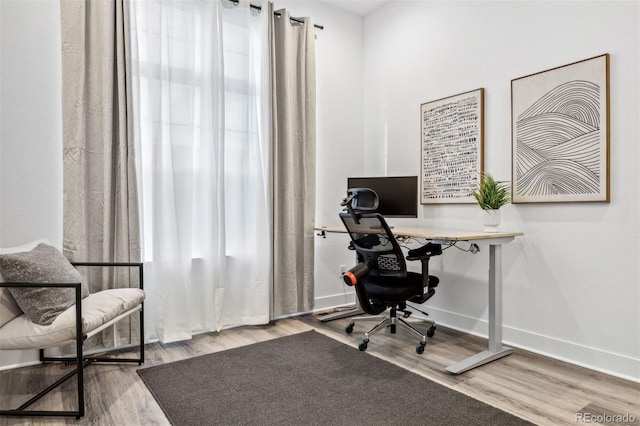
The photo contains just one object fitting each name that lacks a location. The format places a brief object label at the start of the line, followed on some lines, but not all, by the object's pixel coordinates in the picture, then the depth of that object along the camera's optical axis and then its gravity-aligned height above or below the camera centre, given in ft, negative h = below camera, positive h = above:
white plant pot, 9.07 -0.39
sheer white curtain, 9.57 +1.13
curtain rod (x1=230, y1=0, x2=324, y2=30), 10.85 +5.75
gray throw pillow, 6.40 -1.45
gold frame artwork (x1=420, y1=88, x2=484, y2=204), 10.40 +1.61
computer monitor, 11.08 +0.31
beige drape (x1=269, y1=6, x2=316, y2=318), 11.51 +1.33
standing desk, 8.25 -1.89
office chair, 8.61 -1.28
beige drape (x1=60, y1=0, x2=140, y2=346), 8.47 +1.41
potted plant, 8.99 +0.06
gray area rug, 6.17 -3.46
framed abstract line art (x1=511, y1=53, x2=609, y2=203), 8.00 +1.57
